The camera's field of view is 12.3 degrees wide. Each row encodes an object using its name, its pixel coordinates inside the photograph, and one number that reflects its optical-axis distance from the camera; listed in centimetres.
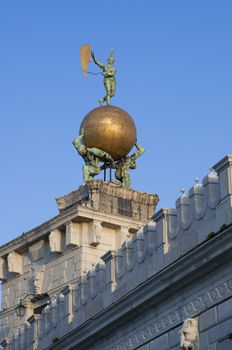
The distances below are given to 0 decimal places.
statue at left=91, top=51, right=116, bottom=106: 4750
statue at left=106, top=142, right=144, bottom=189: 4650
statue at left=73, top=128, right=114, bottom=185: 4587
